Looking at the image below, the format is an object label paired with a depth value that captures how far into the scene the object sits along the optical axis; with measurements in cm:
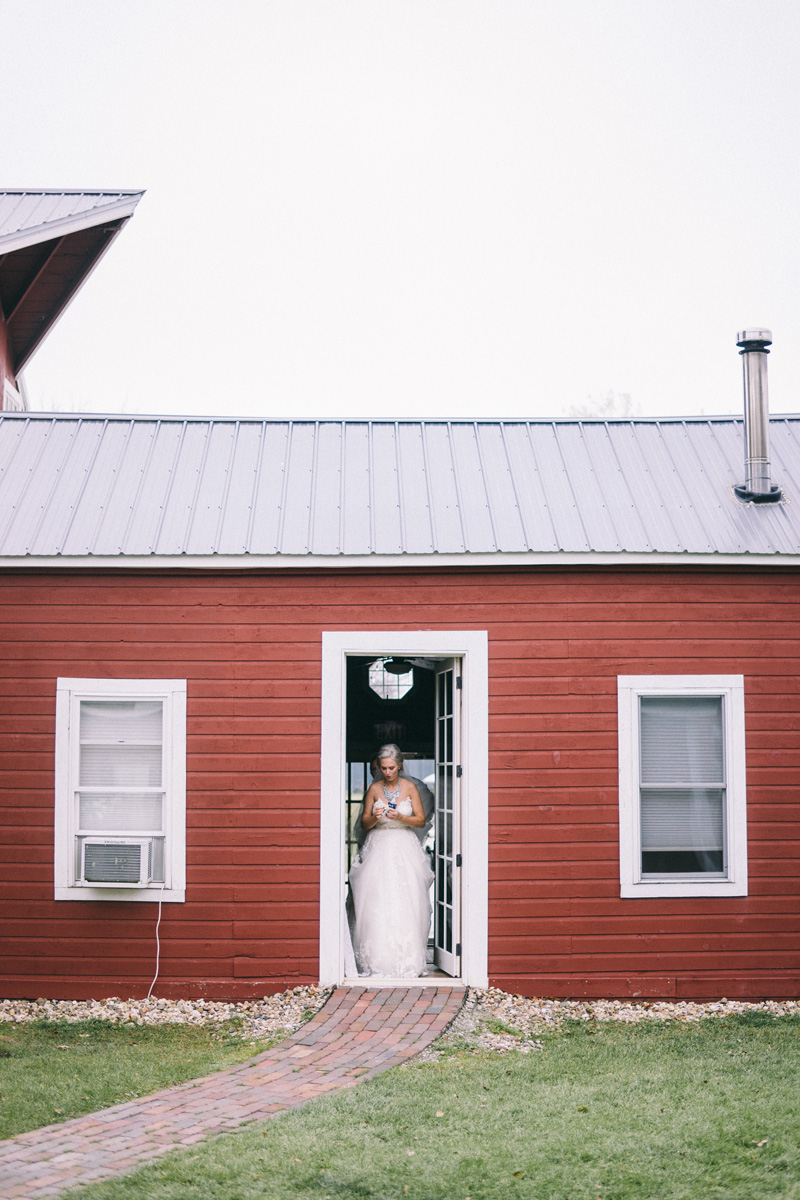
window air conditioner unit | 729
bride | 769
